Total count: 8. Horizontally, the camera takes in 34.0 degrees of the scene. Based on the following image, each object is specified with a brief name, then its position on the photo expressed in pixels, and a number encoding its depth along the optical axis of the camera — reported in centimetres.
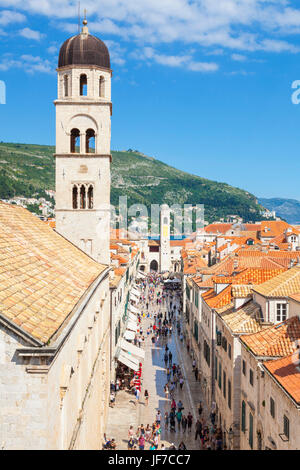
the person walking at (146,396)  3556
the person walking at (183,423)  3132
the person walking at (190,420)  3146
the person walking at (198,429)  2973
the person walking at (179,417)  3203
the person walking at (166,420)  3170
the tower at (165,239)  16775
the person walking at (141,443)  2730
